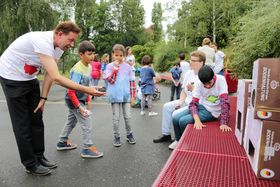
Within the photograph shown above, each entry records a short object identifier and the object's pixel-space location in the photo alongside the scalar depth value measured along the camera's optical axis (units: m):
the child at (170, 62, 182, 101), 6.14
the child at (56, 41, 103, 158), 2.91
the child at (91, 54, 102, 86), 5.33
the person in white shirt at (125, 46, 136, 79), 6.70
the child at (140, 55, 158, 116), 5.57
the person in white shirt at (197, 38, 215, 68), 5.23
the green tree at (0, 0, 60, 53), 16.77
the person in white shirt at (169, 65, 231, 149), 2.57
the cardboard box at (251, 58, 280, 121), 1.42
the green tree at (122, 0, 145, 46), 43.02
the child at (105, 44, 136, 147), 3.33
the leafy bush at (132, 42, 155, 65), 28.56
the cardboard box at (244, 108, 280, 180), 1.39
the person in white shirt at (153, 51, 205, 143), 3.08
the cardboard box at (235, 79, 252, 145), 1.91
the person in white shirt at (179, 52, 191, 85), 5.66
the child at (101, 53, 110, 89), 8.25
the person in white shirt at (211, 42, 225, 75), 5.68
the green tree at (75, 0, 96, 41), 37.84
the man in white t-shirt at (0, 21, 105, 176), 2.25
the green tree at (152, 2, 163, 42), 48.12
